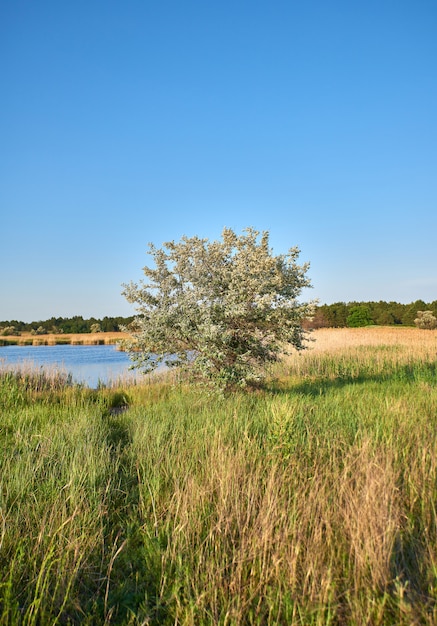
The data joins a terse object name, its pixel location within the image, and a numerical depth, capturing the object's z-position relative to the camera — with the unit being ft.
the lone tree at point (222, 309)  26.63
